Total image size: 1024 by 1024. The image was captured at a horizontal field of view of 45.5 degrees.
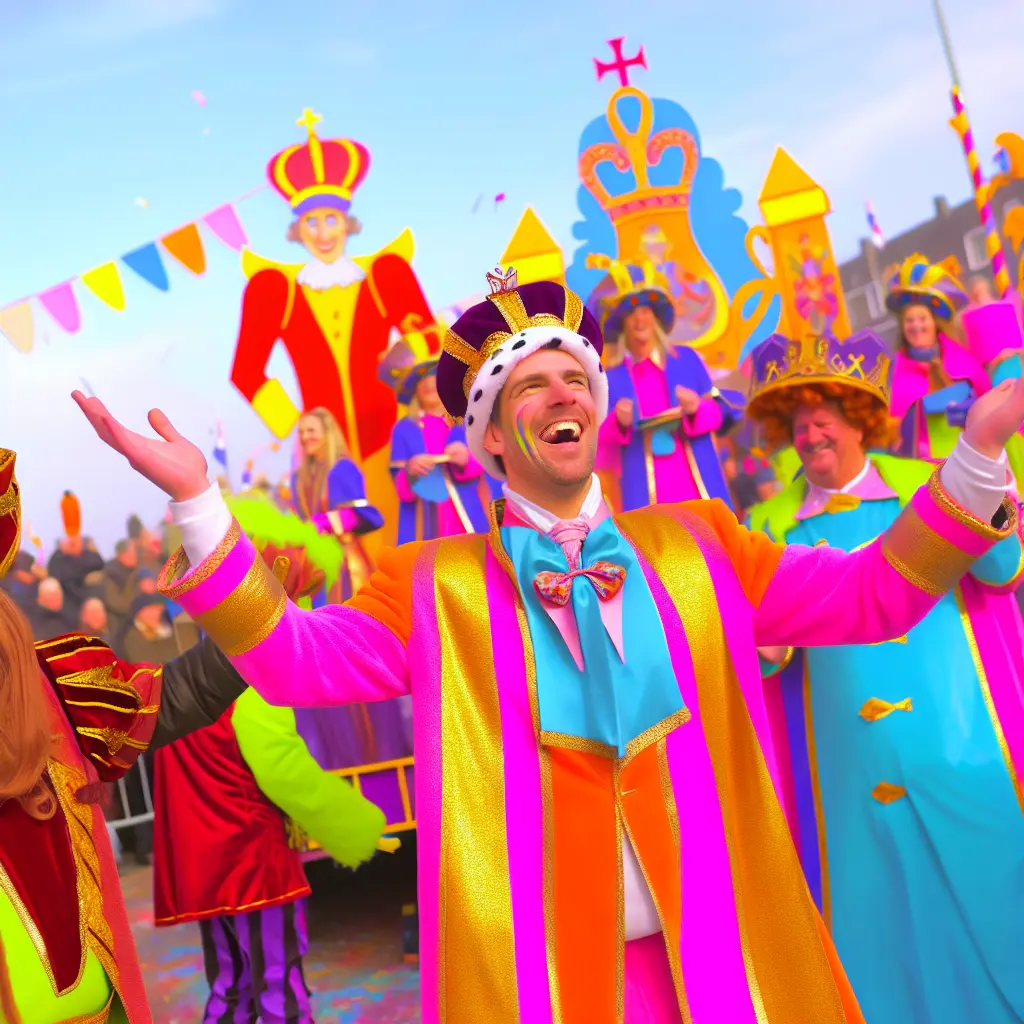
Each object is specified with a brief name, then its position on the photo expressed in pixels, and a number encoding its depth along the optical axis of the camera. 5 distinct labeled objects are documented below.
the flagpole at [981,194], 5.96
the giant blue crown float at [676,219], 7.14
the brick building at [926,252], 9.99
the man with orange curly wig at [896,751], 3.10
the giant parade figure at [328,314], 6.59
